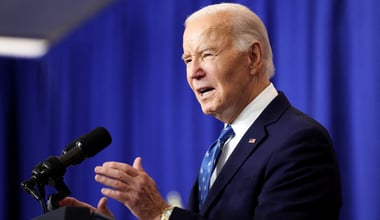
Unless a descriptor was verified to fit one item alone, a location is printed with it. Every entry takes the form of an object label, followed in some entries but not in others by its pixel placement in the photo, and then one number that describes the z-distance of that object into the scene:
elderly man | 5.34
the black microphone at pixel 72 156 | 5.28
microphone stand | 5.28
